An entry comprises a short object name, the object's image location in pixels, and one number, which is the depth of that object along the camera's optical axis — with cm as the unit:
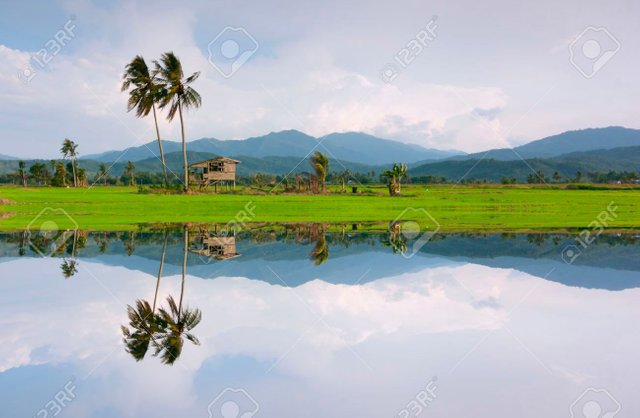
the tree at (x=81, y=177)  10724
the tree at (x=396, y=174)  6038
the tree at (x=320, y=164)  6906
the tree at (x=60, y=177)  9950
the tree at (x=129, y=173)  13238
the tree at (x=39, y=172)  11569
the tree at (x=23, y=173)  11381
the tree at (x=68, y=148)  11000
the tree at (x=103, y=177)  13138
